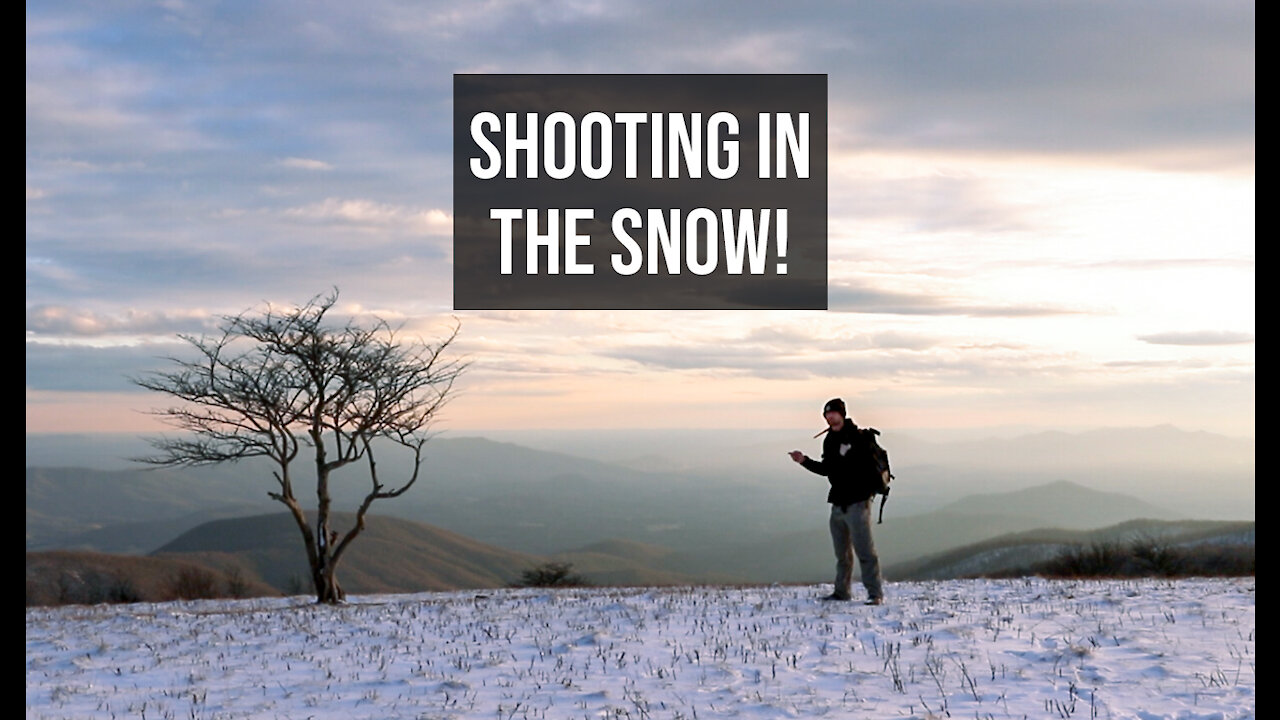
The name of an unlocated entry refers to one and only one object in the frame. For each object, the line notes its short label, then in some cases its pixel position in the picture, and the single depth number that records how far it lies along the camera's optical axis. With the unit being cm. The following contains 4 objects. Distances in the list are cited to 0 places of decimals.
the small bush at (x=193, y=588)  3912
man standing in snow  1442
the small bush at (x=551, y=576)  4019
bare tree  2573
